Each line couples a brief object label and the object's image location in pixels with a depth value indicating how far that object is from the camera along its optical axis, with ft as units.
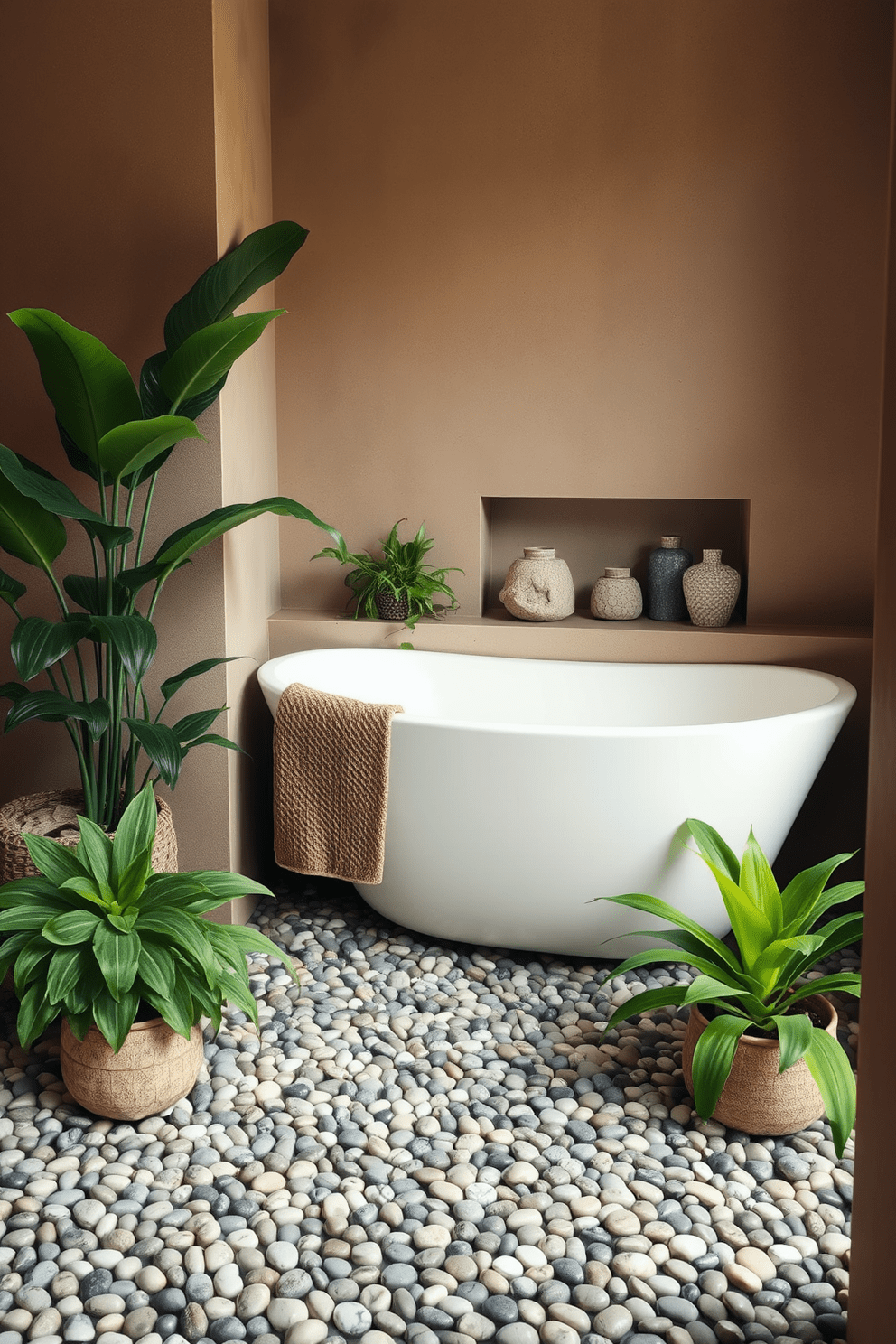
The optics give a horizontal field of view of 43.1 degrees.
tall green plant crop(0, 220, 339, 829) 7.05
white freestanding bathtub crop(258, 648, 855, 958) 8.00
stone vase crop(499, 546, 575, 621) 10.74
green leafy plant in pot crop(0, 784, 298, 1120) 6.53
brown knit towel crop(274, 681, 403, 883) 8.49
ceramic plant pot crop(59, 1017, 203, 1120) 6.70
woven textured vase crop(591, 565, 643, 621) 10.85
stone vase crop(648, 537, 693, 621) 10.87
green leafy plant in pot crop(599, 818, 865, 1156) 6.44
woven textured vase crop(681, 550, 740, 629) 10.52
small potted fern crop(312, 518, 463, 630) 10.75
